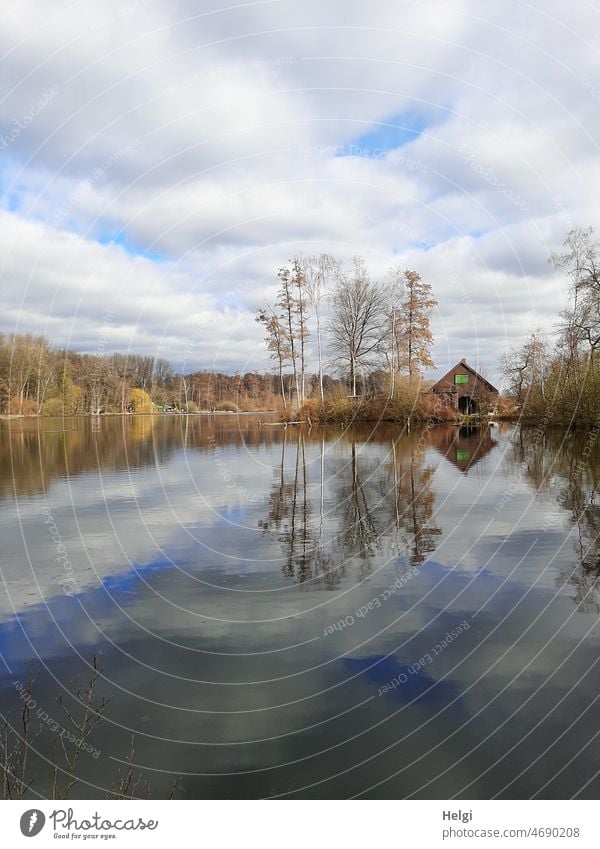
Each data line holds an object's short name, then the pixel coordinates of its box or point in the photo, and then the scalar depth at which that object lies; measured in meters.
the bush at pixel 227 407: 111.86
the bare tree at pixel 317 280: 53.78
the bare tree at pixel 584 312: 36.72
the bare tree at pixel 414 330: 52.16
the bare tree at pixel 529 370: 49.38
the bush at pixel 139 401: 108.44
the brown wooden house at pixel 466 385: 67.06
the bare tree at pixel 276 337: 53.69
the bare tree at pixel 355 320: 53.97
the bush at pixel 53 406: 85.31
